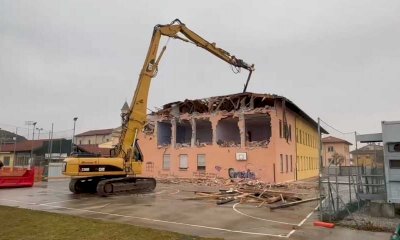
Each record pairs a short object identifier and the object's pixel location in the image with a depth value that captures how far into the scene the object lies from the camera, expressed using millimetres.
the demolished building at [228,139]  32594
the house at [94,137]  97738
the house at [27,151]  47156
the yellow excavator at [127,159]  19547
